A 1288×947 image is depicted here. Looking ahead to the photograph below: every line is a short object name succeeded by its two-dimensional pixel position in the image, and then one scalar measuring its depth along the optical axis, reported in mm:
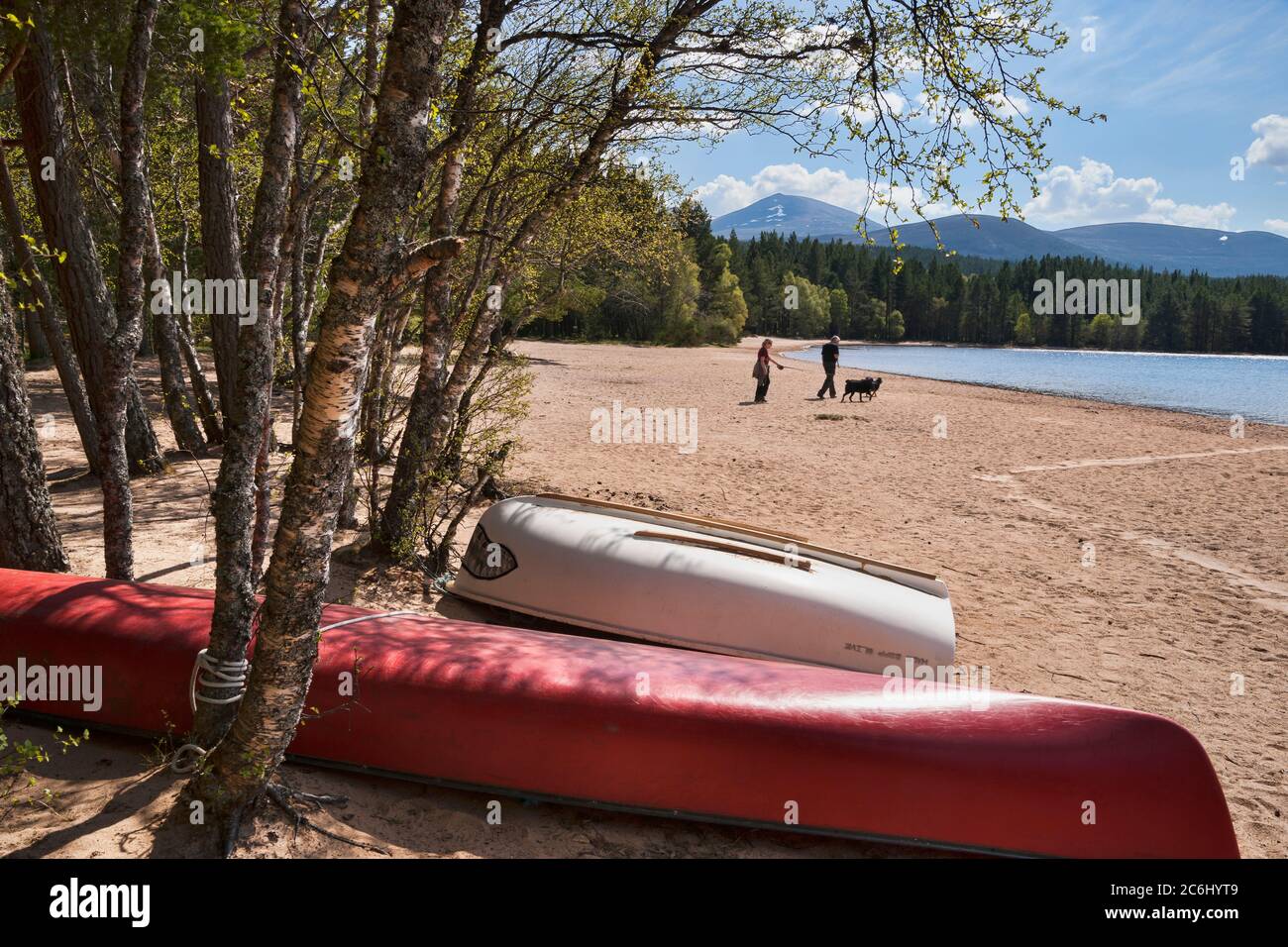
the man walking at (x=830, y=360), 23969
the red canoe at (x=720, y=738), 3523
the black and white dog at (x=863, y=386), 23453
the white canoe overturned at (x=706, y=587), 5609
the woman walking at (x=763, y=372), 22280
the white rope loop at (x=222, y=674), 3660
